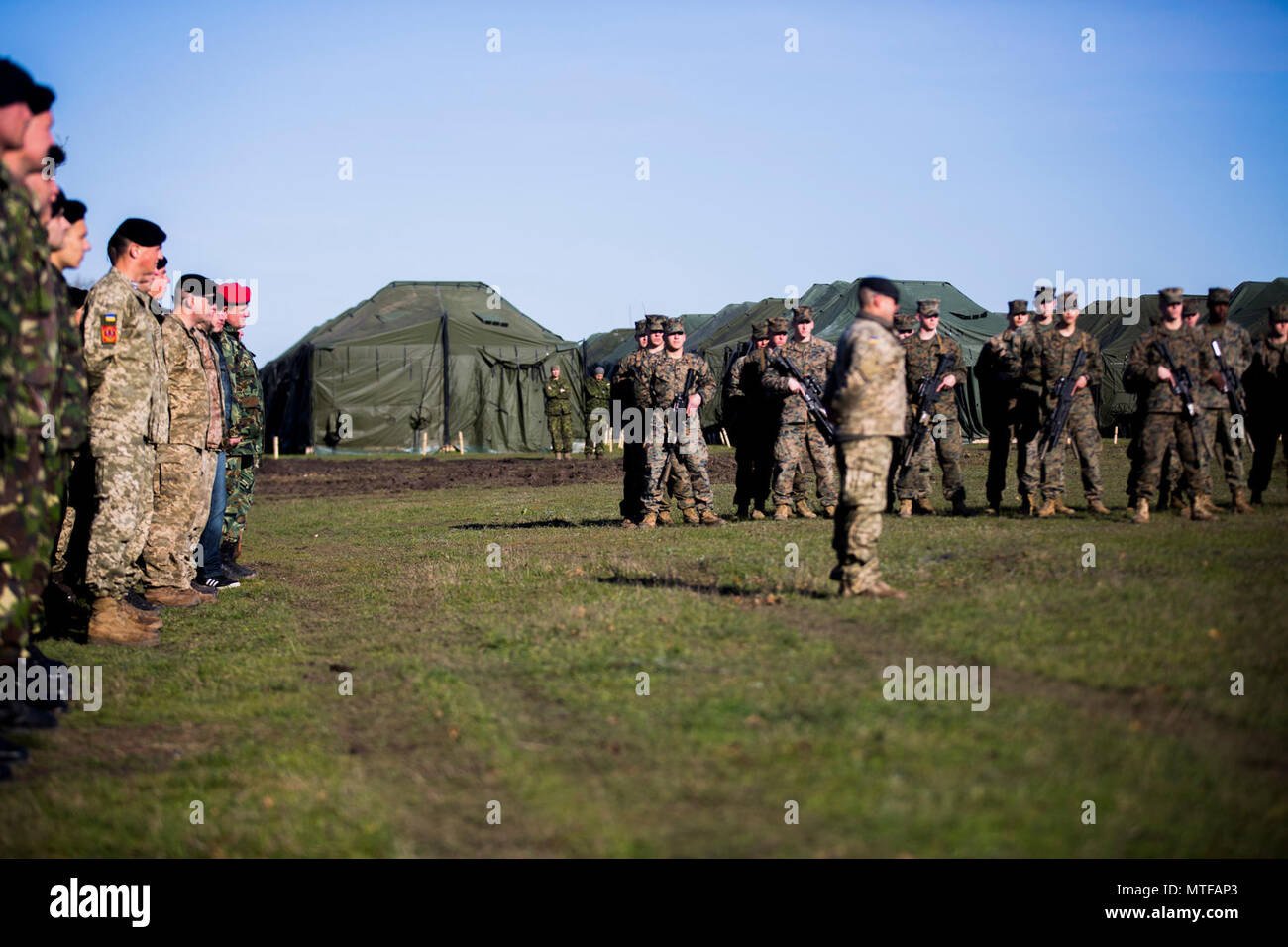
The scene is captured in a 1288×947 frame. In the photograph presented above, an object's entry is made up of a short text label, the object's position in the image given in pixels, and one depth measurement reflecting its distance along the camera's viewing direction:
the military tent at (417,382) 35.56
